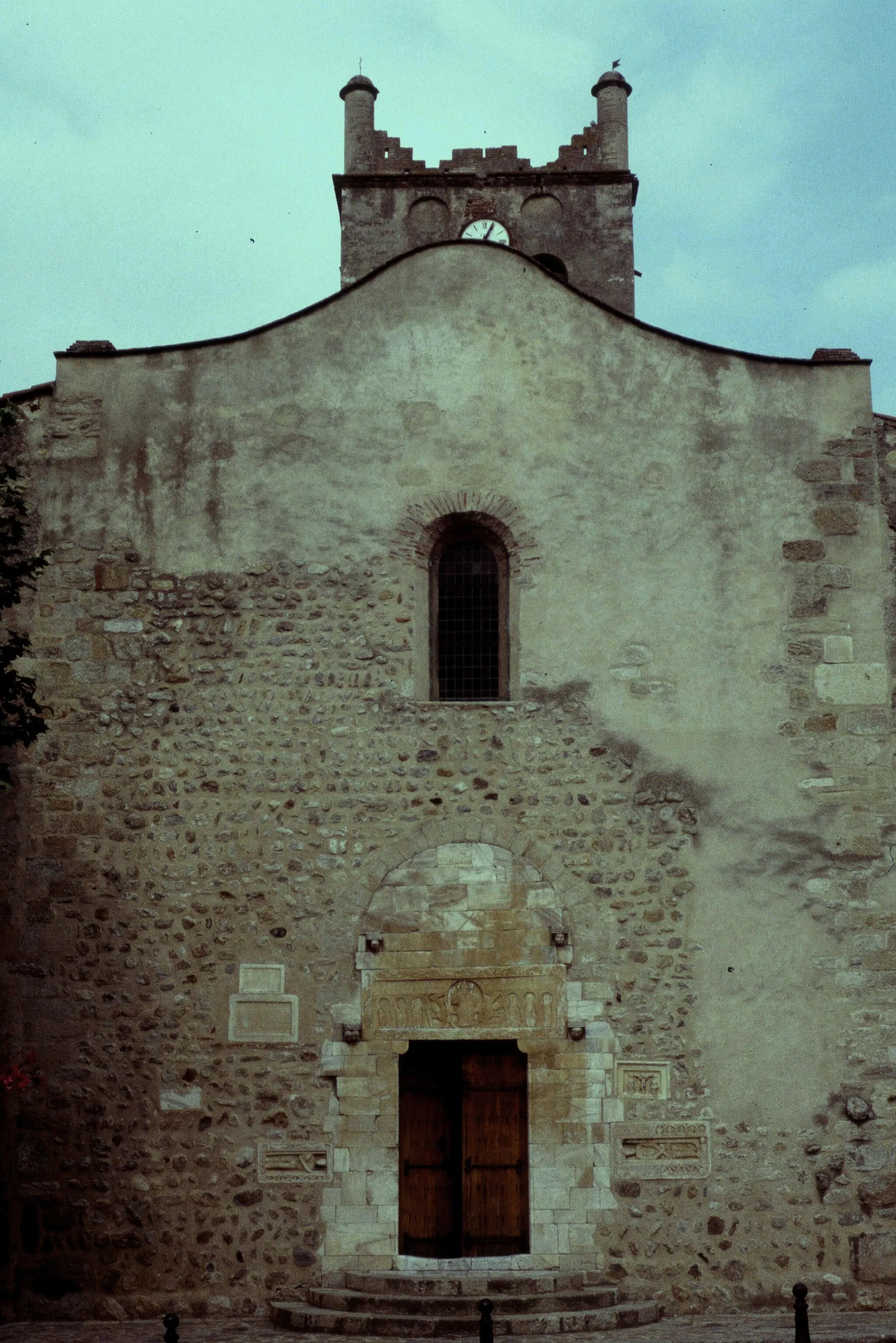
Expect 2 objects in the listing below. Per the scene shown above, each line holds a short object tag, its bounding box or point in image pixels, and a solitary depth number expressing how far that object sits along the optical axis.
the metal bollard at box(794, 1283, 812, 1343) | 8.81
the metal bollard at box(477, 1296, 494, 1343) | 8.74
